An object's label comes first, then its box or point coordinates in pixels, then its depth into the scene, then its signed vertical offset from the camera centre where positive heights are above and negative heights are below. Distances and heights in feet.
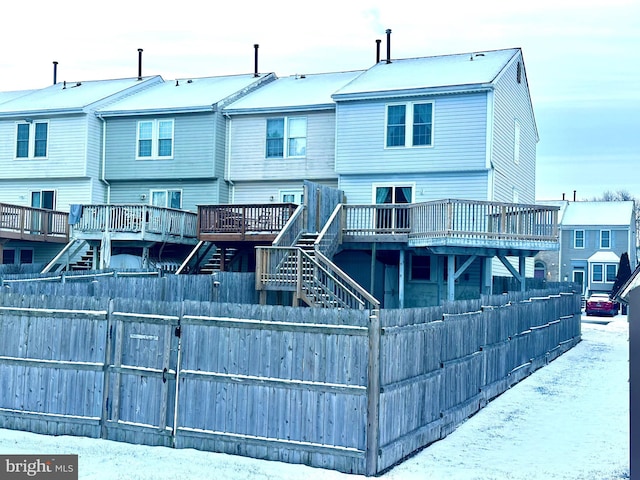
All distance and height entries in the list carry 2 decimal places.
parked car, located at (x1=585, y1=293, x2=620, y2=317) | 136.77 -6.66
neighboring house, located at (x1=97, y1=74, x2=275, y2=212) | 97.66 +14.77
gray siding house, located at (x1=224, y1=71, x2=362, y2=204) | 93.91 +15.13
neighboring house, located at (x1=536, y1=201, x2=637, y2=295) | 178.70 +5.99
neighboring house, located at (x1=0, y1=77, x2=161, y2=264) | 102.12 +13.73
